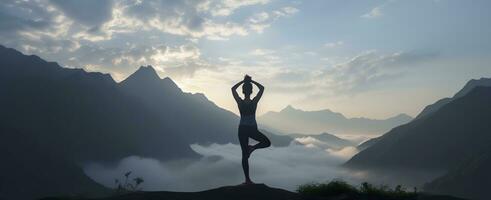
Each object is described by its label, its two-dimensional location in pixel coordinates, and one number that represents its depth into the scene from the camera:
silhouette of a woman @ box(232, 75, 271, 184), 12.80
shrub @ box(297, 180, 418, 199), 11.59
